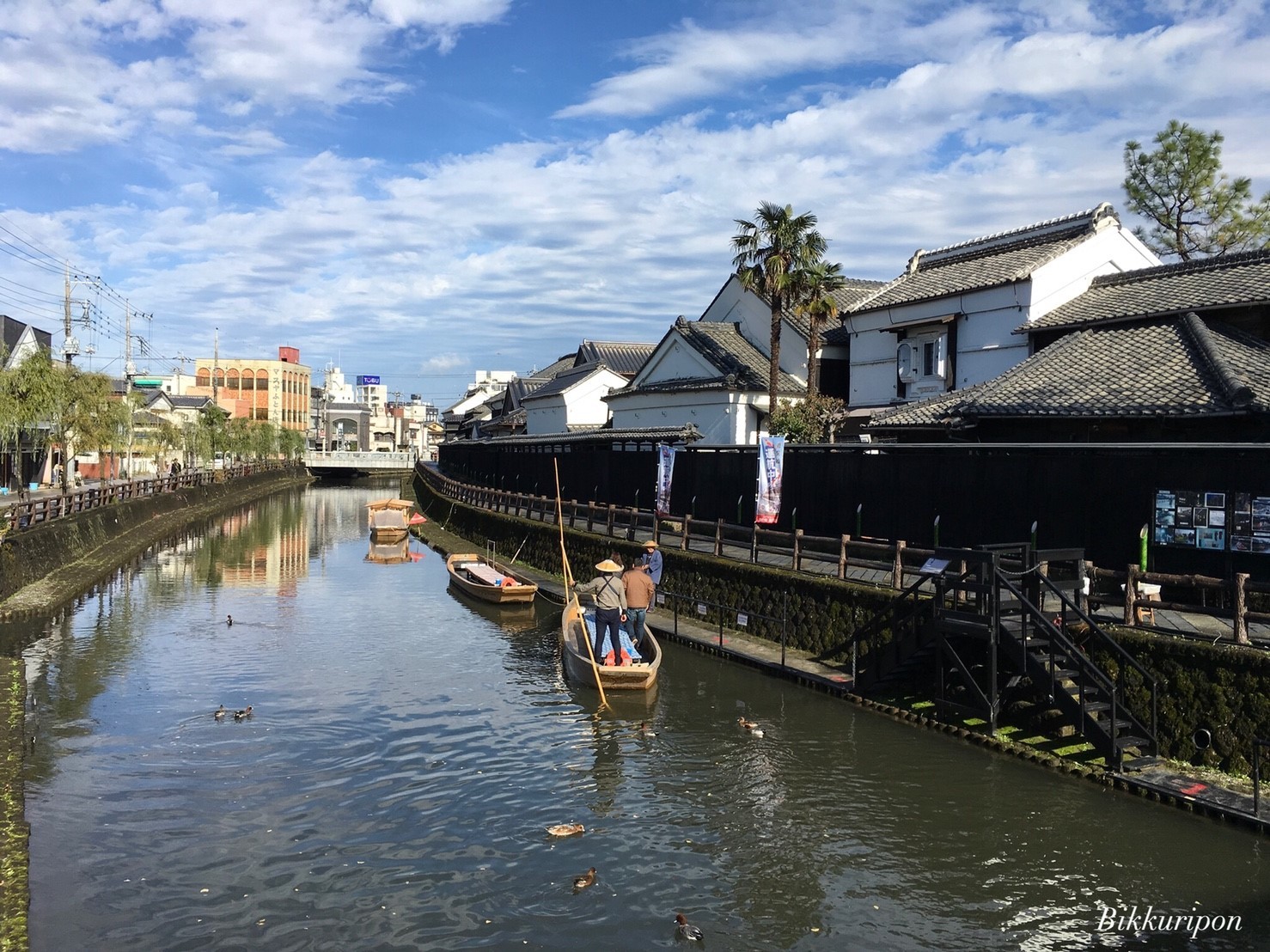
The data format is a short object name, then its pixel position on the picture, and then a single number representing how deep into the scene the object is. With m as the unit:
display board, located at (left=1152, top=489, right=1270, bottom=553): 14.91
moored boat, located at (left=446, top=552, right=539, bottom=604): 29.94
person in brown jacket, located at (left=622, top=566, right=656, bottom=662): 19.97
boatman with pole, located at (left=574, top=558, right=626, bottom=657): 19.75
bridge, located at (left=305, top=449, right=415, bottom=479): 111.88
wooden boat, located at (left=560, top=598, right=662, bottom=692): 18.88
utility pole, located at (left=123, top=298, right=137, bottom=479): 76.93
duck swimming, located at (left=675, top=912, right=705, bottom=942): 9.92
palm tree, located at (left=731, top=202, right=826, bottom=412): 33.96
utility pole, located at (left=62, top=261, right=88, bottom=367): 54.26
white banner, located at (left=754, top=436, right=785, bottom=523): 25.17
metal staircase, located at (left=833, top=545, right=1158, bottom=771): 13.88
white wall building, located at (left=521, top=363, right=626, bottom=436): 56.03
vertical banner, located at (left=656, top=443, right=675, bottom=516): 31.22
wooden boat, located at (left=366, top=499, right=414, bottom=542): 49.53
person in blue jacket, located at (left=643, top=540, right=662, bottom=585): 22.98
